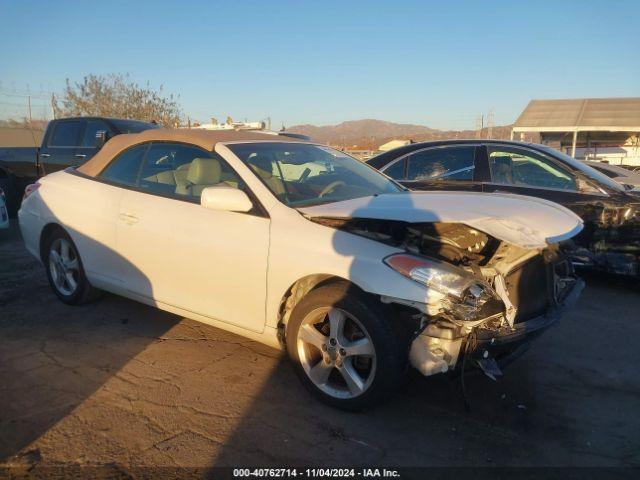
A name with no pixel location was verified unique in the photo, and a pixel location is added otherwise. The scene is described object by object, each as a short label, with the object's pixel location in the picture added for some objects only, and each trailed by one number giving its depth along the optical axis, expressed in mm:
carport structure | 25719
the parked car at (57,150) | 9078
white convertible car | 2879
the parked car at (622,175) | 6076
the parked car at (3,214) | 7875
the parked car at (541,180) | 5461
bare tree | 24797
